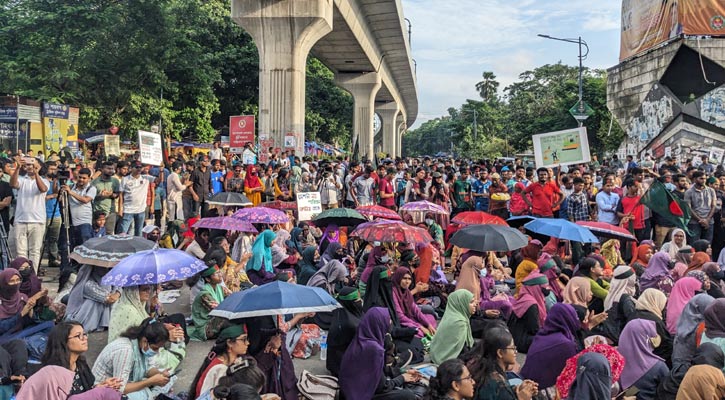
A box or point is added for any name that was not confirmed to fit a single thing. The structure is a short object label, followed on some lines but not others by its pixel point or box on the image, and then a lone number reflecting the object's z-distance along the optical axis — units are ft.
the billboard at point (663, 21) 84.48
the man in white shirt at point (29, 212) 27.66
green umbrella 31.73
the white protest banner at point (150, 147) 36.60
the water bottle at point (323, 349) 20.79
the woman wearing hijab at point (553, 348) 15.92
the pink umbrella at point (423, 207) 33.14
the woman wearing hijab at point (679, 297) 19.12
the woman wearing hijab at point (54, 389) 11.53
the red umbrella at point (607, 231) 27.22
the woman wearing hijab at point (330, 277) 24.39
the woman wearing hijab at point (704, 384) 12.75
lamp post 92.62
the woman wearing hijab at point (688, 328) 16.28
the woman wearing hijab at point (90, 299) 20.51
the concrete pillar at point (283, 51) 58.95
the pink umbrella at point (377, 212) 33.30
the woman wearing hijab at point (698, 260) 22.86
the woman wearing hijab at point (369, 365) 15.58
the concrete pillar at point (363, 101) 106.42
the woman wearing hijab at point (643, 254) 27.37
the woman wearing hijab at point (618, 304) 19.07
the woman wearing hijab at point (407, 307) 21.34
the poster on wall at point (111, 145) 53.83
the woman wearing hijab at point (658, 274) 22.80
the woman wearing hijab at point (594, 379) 13.10
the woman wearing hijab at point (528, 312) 19.65
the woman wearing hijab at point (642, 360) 15.65
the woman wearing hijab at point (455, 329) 18.12
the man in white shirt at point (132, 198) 32.76
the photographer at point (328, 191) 42.50
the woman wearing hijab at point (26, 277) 19.12
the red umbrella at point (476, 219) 30.12
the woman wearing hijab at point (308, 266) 26.66
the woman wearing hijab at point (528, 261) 24.16
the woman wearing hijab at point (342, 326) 17.37
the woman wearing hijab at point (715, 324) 15.26
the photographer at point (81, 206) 28.86
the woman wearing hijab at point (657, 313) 17.54
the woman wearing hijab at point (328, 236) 31.60
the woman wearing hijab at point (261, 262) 27.22
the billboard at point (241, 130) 54.75
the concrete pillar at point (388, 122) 163.32
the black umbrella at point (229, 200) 32.45
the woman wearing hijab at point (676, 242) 27.43
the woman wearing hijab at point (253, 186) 43.29
